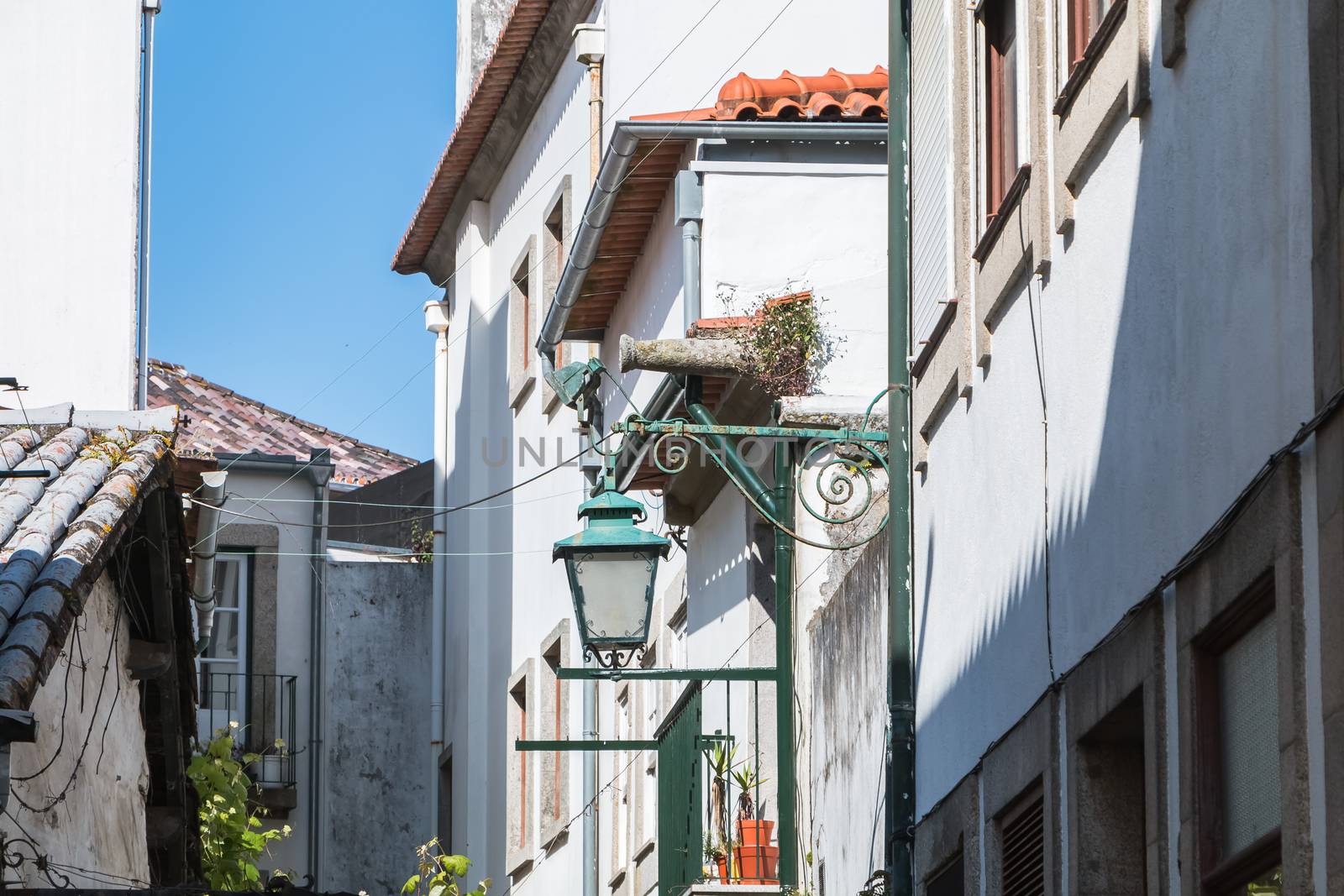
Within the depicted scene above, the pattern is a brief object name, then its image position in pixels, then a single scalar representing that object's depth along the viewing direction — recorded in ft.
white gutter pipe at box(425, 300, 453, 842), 93.50
